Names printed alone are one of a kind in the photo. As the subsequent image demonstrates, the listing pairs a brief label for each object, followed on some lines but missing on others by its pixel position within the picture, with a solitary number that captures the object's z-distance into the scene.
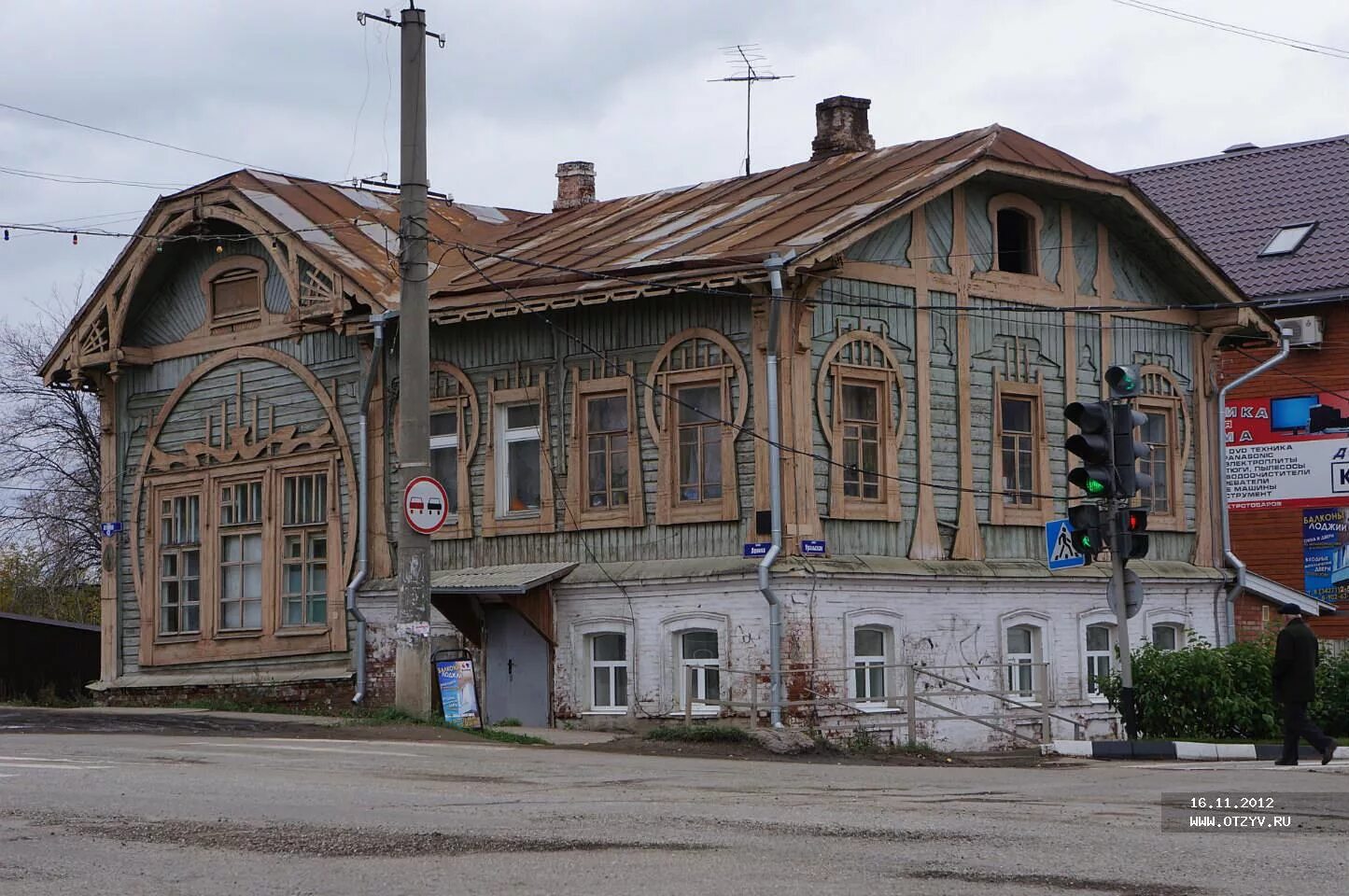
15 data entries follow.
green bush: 21.94
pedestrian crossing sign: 19.81
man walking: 17.64
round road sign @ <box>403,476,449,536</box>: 21.77
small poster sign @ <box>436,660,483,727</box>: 22.20
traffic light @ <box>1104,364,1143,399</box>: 18.19
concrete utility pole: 22.25
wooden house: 23.69
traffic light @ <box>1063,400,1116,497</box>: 18.00
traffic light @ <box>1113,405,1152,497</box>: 18.12
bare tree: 46.41
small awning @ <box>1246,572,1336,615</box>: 28.61
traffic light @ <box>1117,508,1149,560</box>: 17.98
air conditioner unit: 32.50
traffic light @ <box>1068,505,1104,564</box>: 18.05
